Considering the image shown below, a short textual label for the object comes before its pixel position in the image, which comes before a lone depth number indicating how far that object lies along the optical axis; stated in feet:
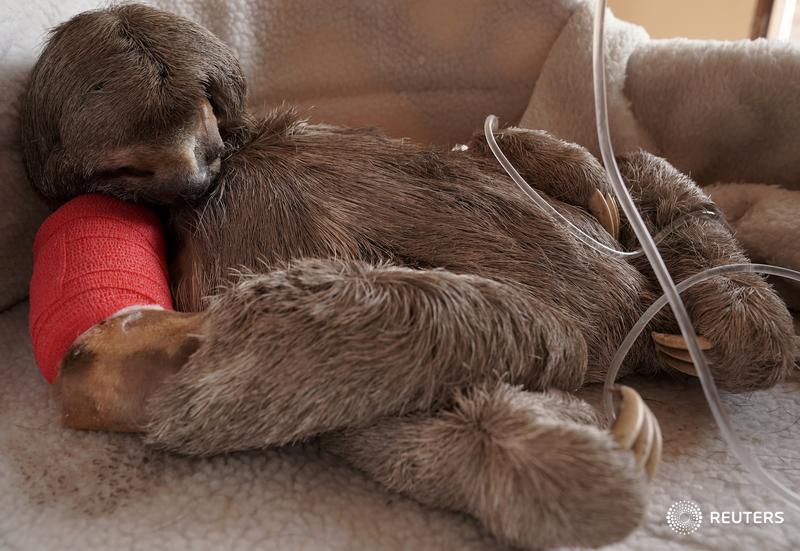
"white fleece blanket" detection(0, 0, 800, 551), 2.05
